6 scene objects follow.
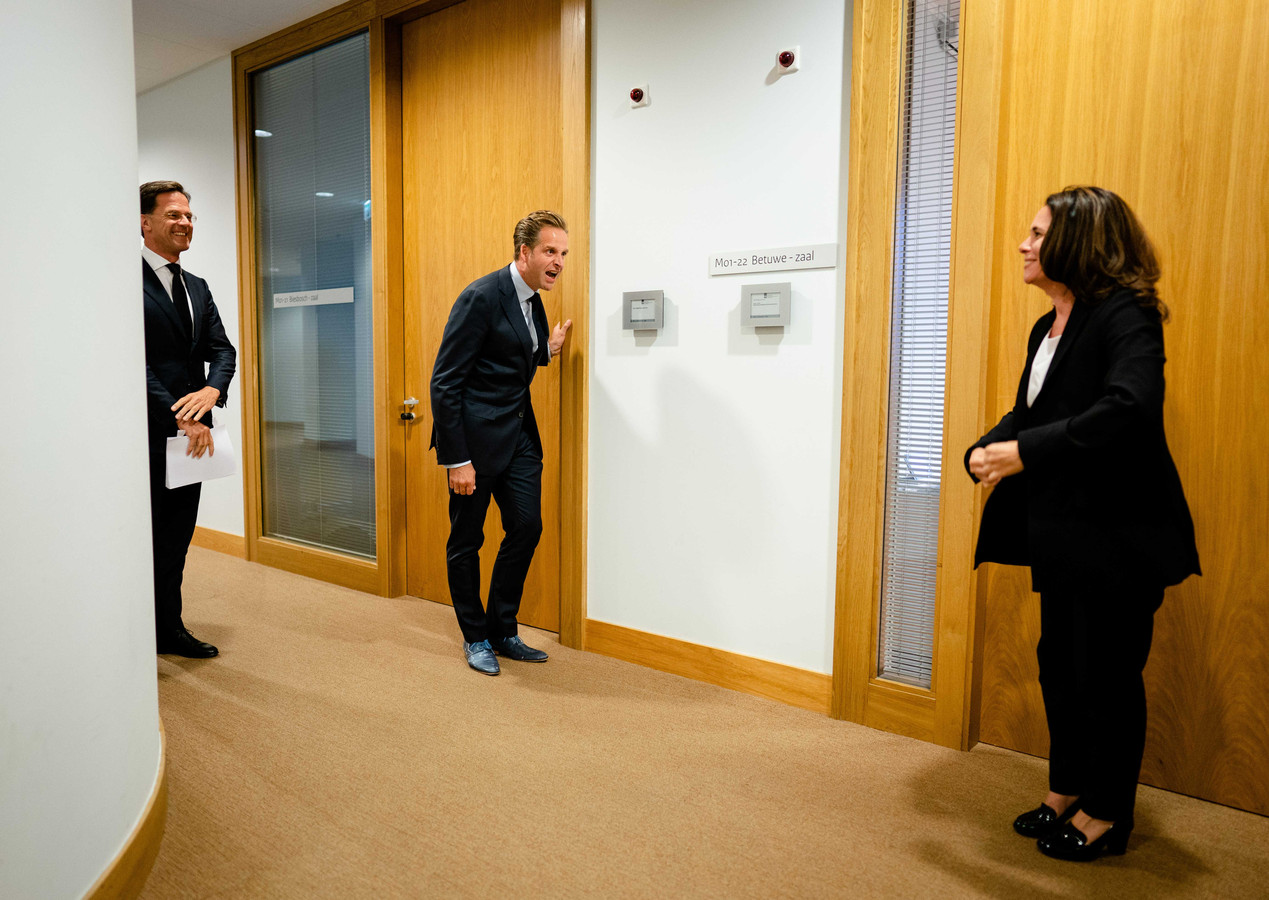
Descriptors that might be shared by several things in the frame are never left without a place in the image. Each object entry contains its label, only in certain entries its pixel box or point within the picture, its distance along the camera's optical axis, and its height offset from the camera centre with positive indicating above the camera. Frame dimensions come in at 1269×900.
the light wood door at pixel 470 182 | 3.41 +0.83
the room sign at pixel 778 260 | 2.60 +0.37
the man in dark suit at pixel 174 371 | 2.91 -0.02
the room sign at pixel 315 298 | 4.19 +0.37
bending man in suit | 2.94 -0.19
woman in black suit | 1.63 -0.23
